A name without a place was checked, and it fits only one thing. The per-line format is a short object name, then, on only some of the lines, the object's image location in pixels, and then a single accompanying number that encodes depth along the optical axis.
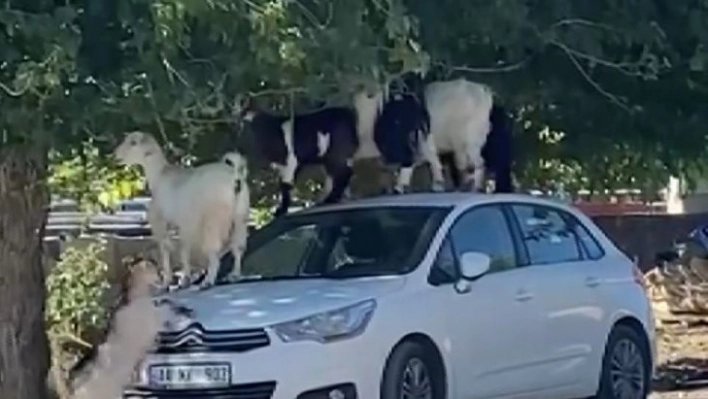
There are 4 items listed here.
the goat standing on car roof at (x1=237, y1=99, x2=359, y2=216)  12.05
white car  10.23
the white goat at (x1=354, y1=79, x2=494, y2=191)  12.55
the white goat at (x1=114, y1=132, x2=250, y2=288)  11.06
